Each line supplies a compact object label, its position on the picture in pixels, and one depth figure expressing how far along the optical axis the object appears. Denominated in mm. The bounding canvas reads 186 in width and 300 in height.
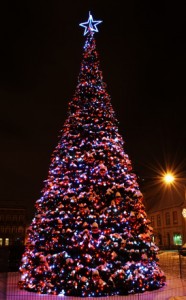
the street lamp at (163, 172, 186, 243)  19578
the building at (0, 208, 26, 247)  84231
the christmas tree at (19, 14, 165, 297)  9578
